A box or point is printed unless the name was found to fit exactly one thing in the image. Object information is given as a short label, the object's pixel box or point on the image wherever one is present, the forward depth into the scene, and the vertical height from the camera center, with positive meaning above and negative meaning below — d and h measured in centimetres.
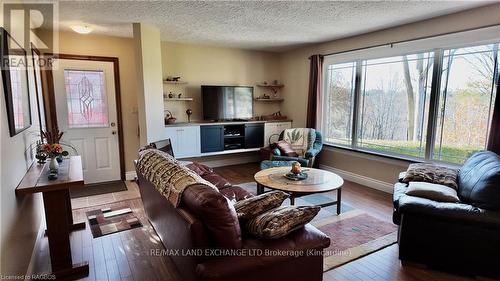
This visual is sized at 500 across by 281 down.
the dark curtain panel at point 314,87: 509 +39
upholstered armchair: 441 -71
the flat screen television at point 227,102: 522 +11
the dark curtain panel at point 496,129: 298 -21
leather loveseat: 204 -90
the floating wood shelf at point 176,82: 495 +45
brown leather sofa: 145 -77
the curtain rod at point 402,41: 318 +93
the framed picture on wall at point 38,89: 344 +23
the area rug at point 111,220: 293 -127
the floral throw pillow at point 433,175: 268 -65
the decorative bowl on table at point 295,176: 312 -77
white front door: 423 -10
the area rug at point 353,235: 246 -126
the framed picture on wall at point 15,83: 188 +18
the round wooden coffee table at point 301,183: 281 -79
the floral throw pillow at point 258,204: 173 -61
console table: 205 -82
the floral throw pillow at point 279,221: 157 -65
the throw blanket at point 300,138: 492 -54
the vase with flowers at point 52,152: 228 -38
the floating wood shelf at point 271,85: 595 +49
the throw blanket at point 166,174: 176 -47
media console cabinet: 475 -52
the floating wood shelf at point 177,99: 503 +15
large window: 330 +10
